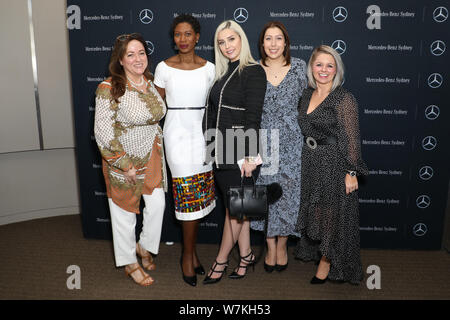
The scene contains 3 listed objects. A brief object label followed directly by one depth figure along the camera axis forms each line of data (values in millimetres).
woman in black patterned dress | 2430
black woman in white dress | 2559
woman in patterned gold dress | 2486
